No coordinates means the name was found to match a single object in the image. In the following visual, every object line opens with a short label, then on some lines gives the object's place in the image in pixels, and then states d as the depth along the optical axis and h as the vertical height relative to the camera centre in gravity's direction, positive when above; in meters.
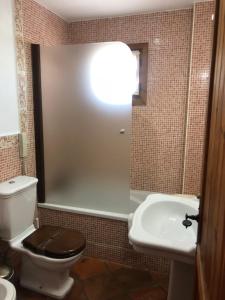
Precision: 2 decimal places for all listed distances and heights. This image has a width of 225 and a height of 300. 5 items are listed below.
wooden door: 0.59 -0.25
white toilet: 1.75 -1.02
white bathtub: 2.18 -0.97
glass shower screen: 2.07 -0.16
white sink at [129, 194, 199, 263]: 1.15 -0.66
